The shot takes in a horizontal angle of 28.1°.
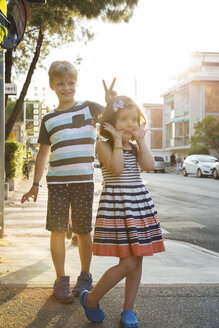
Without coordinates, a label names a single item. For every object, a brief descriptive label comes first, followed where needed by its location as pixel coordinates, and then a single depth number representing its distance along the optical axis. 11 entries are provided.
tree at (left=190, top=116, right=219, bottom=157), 34.31
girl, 2.64
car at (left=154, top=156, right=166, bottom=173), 35.90
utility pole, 5.29
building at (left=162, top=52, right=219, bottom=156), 44.81
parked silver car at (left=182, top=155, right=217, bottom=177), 25.97
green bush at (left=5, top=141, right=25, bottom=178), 13.52
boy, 3.19
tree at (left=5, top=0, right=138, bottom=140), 10.54
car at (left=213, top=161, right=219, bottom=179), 24.18
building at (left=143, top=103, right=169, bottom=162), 65.38
